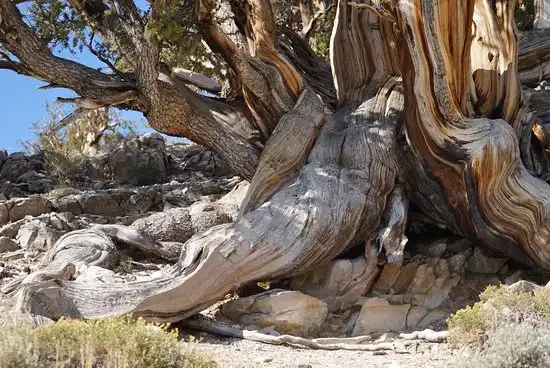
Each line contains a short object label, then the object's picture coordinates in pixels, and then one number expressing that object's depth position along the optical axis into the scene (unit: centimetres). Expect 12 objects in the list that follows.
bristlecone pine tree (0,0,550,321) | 749
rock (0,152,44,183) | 1428
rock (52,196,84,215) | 1084
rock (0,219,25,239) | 953
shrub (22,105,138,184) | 1412
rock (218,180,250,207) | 1030
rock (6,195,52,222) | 1029
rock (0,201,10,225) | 1014
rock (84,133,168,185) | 1397
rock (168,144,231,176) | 1429
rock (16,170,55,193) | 1336
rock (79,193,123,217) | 1108
